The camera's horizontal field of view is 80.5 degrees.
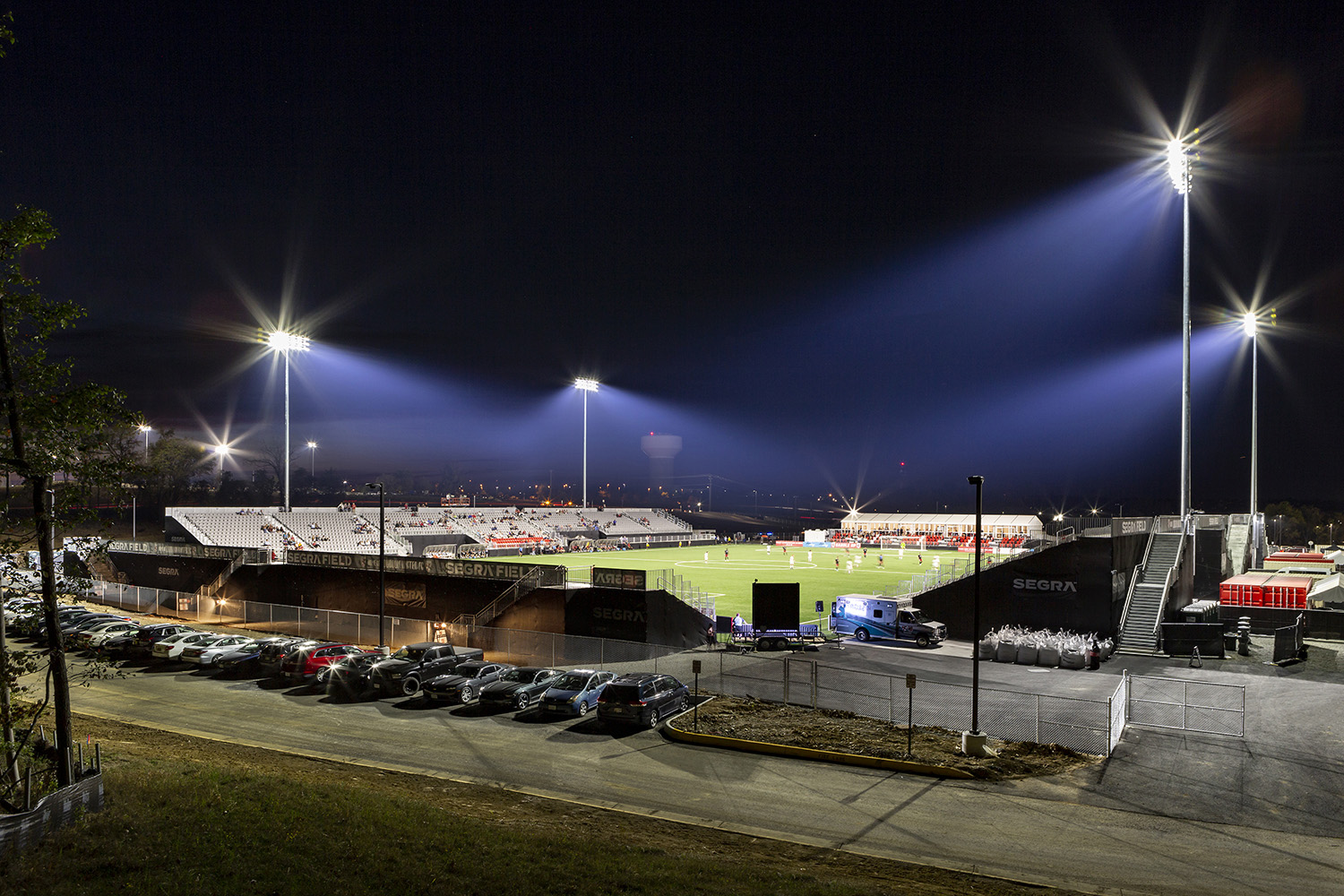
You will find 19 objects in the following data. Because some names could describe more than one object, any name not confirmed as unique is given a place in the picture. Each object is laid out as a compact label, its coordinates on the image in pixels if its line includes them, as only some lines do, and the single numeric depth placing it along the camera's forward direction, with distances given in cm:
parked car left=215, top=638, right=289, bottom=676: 2698
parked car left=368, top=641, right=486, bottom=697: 2353
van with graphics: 3391
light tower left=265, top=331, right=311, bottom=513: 6150
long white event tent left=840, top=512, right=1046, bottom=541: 9350
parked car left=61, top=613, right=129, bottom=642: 3104
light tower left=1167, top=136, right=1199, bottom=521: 3778
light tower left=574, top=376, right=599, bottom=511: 10459
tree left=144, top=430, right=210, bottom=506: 9118
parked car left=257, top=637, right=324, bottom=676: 2644
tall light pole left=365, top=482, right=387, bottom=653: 2842
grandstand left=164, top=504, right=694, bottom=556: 6291
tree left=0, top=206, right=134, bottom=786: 1044
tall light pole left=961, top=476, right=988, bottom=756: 1738
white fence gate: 2067
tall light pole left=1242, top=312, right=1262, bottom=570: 5297
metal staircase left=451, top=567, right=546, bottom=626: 3291
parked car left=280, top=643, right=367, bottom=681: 2514
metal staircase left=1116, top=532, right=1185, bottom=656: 3322
